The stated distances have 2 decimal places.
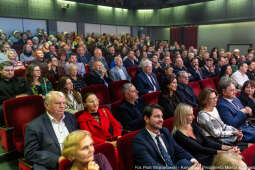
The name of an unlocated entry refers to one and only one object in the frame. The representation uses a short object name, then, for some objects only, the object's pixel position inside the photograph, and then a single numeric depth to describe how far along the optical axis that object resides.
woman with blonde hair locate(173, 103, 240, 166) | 1.81
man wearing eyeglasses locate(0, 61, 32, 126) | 2.59
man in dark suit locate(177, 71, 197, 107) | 3.06
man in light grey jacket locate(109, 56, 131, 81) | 3.90
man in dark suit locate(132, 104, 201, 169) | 1.54
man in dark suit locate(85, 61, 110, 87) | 3.51
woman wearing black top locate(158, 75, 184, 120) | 2.60
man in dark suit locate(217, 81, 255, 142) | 2.32
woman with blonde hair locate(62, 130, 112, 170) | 1.25
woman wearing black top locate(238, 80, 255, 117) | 2.80
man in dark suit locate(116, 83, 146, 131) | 2.33
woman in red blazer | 2.01
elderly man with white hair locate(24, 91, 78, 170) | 1.51
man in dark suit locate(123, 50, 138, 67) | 5.02
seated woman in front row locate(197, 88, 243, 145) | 2.11
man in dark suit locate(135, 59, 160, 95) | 3.47
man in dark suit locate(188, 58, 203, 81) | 4.36
